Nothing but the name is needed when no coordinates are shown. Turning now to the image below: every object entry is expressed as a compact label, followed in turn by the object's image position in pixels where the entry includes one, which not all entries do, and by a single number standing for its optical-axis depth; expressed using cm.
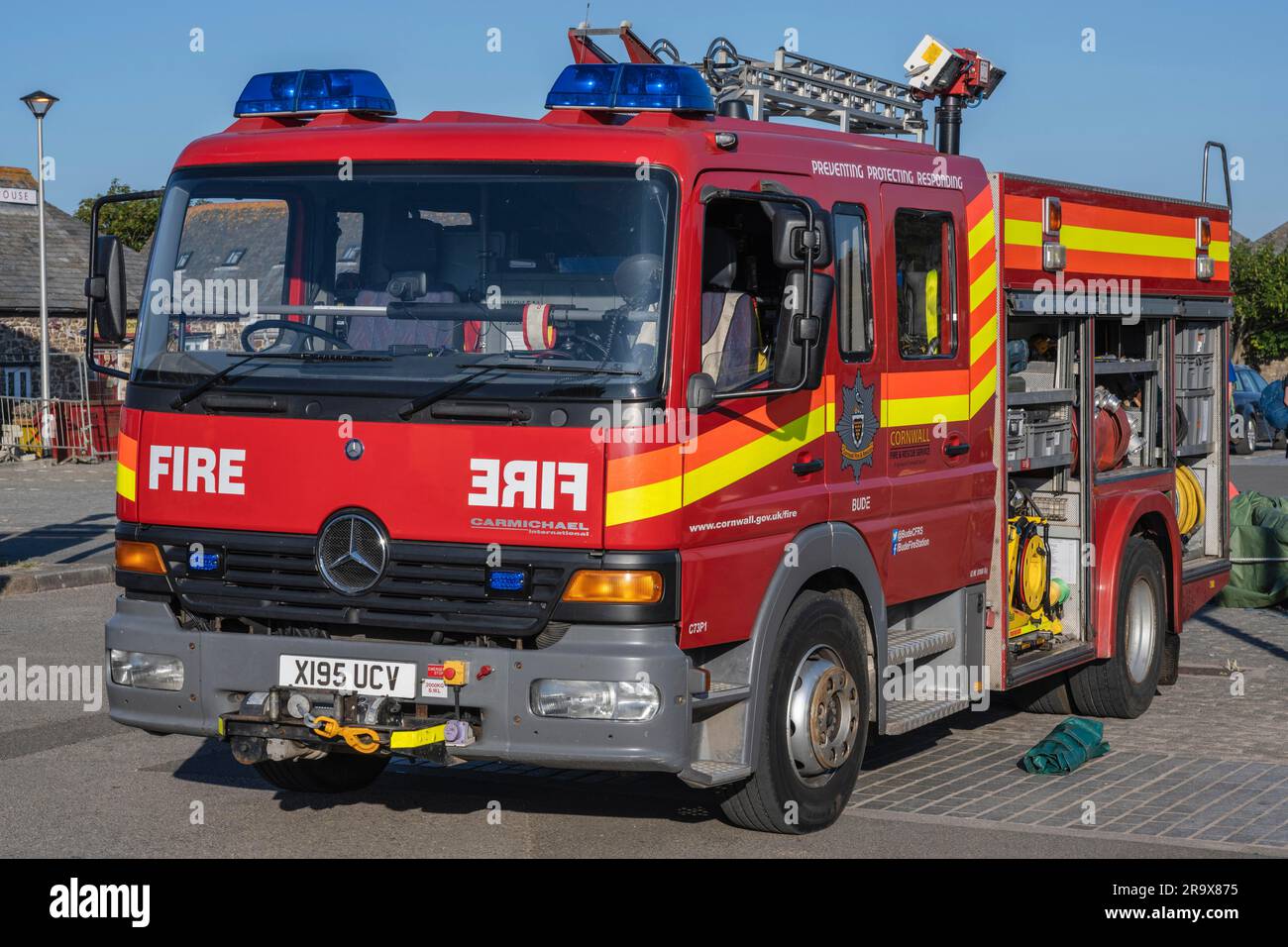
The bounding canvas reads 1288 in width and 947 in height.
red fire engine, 600
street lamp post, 2862
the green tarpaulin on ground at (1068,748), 825
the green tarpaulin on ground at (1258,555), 1345
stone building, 3803
